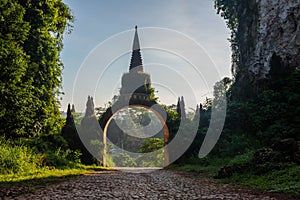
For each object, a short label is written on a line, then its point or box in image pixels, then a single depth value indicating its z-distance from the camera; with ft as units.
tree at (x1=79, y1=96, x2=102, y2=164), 50.67
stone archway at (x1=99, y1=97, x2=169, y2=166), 56.31
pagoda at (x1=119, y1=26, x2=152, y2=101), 59.47
